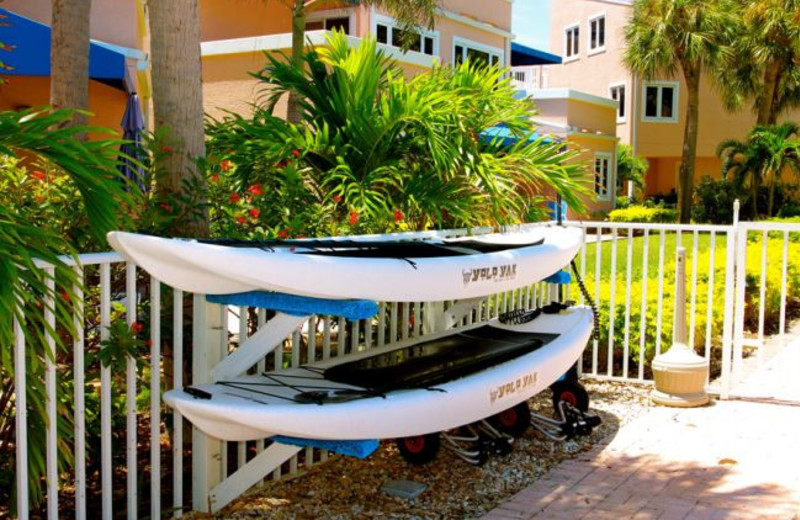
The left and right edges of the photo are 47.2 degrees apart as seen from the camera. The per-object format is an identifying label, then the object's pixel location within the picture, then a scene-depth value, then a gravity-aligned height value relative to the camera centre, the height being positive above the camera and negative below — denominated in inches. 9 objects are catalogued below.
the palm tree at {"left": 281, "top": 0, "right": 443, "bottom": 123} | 684.1 +146.9
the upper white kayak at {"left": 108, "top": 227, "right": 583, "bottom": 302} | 149.4 -11.5
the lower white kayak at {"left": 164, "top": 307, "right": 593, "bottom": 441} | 157.5 -36.0
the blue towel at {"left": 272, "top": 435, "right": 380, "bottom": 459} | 163.6 -43.5
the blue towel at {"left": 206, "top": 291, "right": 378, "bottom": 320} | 160.9 -18.1
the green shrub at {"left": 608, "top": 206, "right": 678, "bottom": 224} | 1215.6 -8.1
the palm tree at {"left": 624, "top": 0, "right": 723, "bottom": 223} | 1227.9 +223.1
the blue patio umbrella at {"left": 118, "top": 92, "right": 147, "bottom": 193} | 419.8 +37.1
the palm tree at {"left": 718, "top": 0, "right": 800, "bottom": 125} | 1289.4 +223.6
